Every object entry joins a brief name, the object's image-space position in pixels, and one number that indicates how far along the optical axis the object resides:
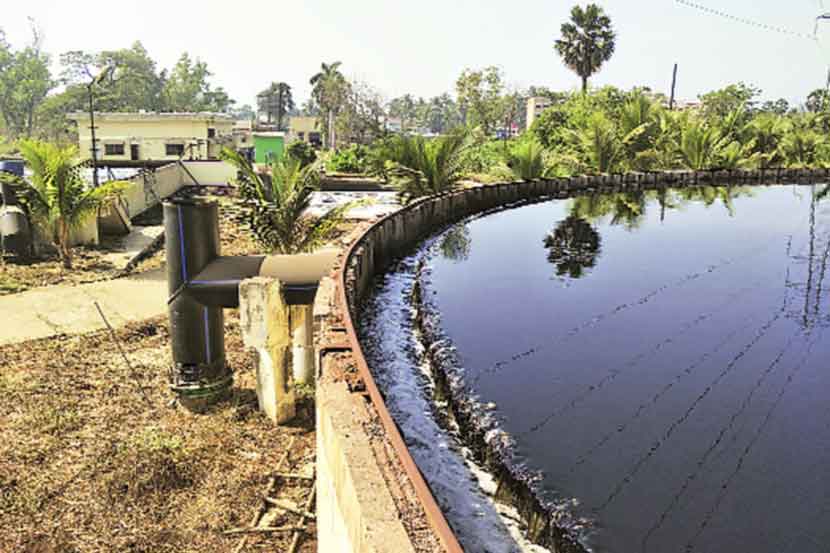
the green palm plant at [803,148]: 31.80
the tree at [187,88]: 78.94
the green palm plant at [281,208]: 8.22
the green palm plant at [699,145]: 27.59
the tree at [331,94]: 48.08
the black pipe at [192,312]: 6.30
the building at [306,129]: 66.06
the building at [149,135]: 30.58
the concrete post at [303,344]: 6.45
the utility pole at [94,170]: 15.21
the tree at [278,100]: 89.31
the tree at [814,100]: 69.94
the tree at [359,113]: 46.41
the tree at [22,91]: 66.56
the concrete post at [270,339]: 5.87
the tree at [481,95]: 45.91
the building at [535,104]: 87.88
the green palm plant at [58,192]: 11.41
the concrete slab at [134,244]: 12.37
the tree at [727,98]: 47.19
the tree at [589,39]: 48.22
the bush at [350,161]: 29.14
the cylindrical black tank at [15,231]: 11.86
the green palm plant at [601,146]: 24.28
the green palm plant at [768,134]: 31.92
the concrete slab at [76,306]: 8.67
